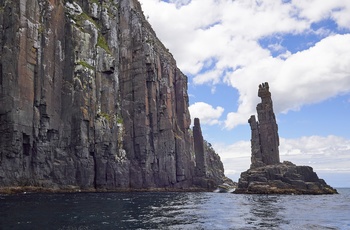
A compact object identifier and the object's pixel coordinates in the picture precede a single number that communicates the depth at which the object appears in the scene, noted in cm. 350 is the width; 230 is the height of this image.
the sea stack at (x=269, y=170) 11819
